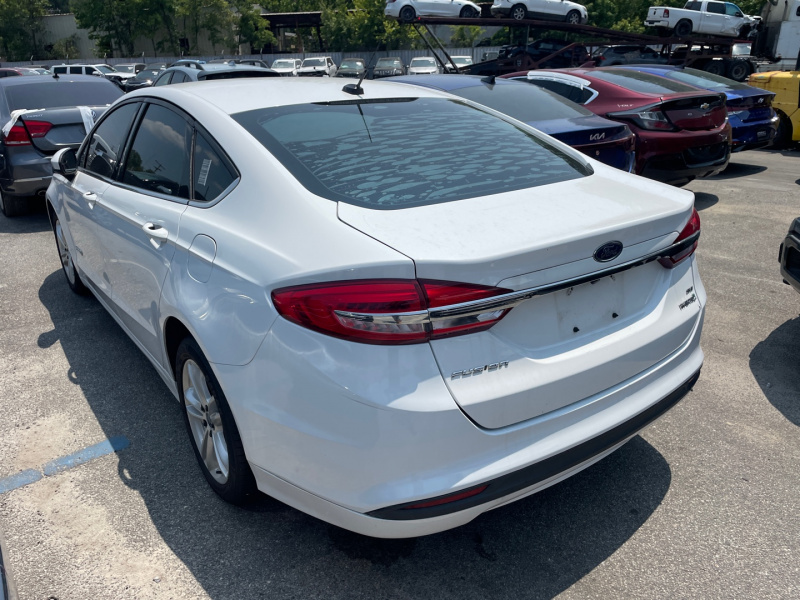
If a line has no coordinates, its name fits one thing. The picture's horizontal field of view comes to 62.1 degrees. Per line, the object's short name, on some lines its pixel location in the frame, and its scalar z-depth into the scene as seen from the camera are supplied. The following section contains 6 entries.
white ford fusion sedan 1.96
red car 7.25
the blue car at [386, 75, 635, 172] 6.19
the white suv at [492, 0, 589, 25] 22.16
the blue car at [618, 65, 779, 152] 9.27
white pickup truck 21.78
